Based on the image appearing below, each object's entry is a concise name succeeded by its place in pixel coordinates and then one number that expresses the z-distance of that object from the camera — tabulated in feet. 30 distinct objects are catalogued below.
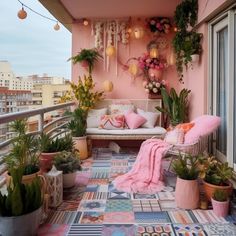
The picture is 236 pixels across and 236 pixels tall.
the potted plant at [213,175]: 7.61
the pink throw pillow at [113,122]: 14.77
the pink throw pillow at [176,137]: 10.58
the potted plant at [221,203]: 7.33
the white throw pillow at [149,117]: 15.21
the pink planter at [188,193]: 7.81
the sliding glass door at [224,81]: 8.98
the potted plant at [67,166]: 9.25
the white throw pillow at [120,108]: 15.90
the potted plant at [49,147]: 9.40
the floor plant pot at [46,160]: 9.28
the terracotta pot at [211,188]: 7.45
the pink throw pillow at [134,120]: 14.82
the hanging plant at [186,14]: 12.17
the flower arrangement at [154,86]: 16.11
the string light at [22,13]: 11.54
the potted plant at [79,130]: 13.75
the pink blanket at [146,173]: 9.60
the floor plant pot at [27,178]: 7.22
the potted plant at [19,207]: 5.75
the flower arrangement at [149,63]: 16.26
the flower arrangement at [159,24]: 16.12
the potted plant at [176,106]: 14.01
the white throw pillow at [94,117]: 15.53
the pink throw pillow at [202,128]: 9.93
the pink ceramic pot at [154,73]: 16.35
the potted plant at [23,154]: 7.32
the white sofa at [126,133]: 14.14
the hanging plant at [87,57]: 16.26
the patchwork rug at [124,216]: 6.66
